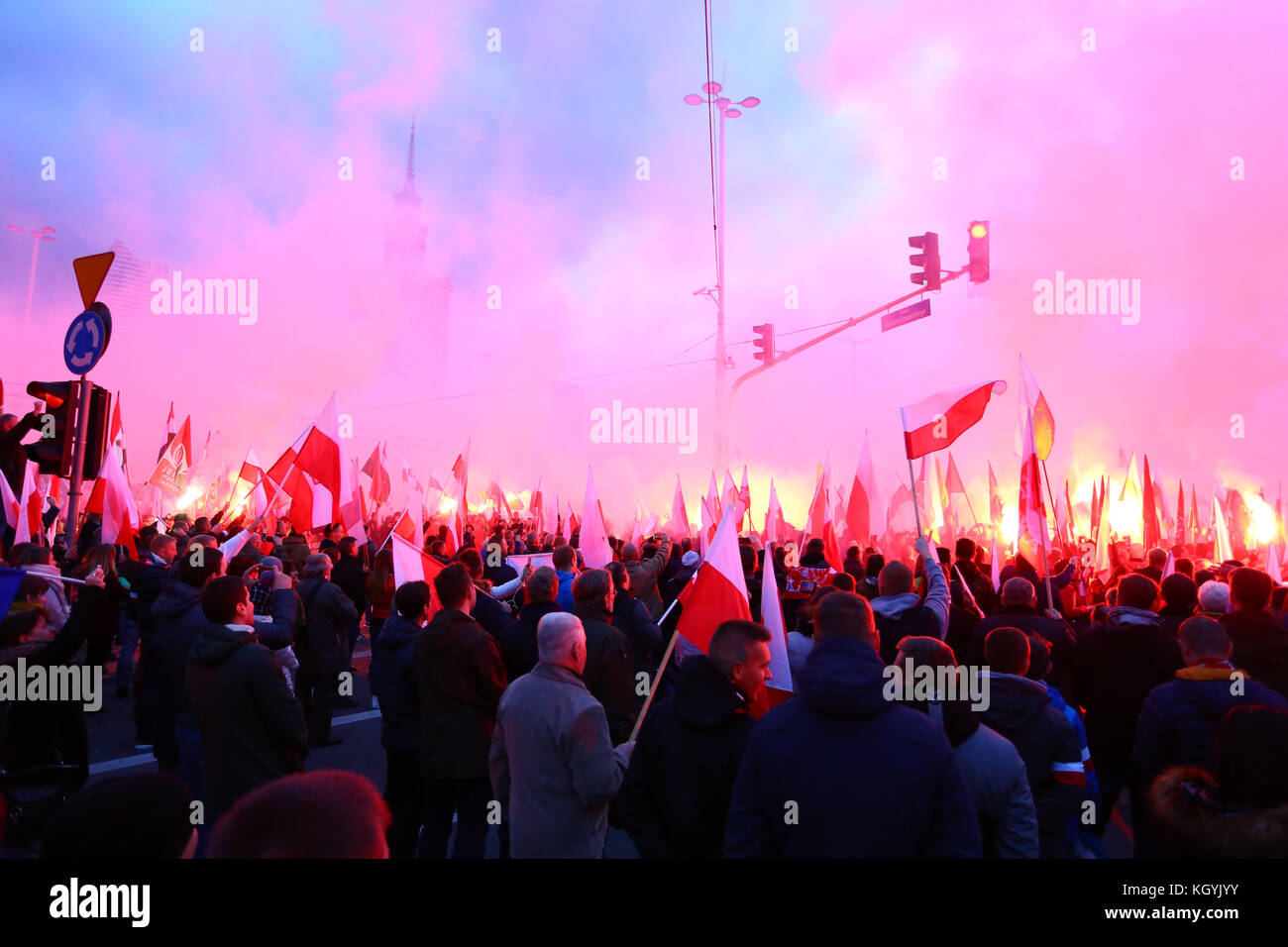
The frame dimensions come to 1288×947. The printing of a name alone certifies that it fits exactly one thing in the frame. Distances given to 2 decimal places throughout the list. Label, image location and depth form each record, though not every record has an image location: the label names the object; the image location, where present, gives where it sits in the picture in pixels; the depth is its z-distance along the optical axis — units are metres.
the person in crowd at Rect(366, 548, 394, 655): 7.82
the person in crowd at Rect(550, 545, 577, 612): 7.41
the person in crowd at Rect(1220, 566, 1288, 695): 4.70
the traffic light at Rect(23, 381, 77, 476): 5.92
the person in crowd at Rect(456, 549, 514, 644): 5.83
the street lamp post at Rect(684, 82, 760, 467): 20.22
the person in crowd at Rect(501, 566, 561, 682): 5.16
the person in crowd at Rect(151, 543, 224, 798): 4.88
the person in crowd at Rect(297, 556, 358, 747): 7.61
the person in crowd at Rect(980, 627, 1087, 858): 3.49
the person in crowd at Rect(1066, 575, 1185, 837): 4.83
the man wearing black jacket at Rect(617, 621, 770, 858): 3.01
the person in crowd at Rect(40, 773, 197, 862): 1.63
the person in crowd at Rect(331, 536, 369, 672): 10.10
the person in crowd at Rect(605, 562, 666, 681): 6.14
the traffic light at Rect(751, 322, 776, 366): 18.05
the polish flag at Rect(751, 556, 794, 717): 4.21
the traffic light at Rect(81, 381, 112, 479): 6.35
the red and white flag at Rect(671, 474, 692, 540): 18.50
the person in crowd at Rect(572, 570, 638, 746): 4.75
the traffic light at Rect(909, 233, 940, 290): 12.79
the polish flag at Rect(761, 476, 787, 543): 15.23
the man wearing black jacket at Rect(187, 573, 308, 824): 3.91
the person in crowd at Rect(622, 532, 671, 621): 7.97
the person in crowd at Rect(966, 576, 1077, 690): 5.35
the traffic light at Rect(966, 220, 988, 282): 11.98
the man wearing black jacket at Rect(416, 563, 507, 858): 4.47
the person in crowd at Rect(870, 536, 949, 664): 5.52
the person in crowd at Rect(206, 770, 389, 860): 1.59
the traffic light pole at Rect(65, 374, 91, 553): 6.03
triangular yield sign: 6.85
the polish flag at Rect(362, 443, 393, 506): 18.22
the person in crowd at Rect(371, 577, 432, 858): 4.80
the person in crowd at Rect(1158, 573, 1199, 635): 5.51
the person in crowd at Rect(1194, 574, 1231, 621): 5.67
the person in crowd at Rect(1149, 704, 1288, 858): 2.22
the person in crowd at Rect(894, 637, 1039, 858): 2.91
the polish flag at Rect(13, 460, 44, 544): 11.42
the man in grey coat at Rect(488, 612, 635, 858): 3.45
